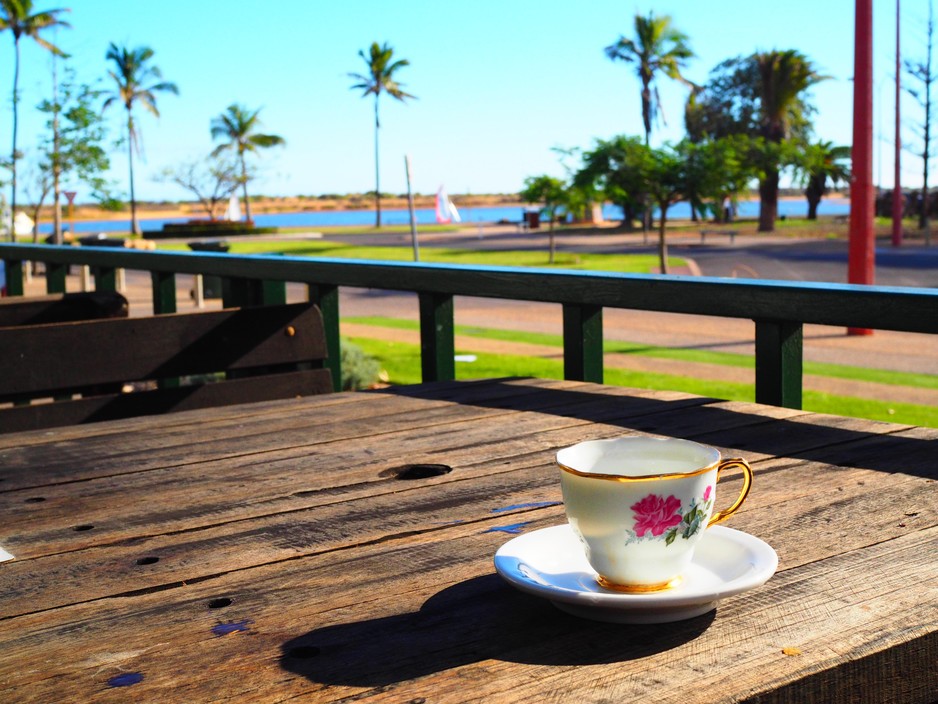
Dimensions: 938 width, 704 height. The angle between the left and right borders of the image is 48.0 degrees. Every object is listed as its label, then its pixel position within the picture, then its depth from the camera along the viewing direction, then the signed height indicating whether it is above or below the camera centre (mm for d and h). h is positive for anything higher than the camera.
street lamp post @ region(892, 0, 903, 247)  37375 +845
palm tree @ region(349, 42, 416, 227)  64625 +11016
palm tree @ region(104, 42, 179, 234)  58188 +9764
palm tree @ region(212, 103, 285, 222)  65938 +7679
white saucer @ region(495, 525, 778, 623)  1049 -350
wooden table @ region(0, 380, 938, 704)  1002 -397
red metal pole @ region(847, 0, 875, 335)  14391 +1089
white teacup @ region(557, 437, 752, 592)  1062 -274
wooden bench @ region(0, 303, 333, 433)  2812 -298
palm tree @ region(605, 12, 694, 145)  52281 +9561
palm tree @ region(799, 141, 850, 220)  35000 +2810
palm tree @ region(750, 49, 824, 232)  49262 +7280
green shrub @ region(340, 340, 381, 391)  9461 -1078
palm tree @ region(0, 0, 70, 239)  42656 +9751
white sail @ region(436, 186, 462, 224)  39000 +1492
